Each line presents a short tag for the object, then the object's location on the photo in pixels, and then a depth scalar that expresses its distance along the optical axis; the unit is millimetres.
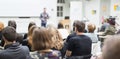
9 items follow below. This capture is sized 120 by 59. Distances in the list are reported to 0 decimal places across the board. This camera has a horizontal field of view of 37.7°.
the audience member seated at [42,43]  1948
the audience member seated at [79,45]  2878
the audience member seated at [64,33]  4374
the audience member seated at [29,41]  3032
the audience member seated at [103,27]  6502
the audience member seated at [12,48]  1972
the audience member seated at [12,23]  3963
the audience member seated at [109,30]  5004
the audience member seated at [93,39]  3476
